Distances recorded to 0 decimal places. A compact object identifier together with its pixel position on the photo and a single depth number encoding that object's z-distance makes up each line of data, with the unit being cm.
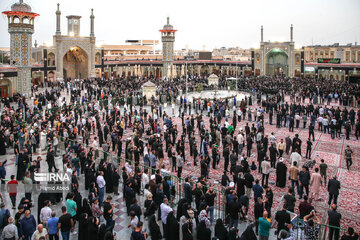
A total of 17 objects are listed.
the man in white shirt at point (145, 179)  979
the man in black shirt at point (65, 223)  711
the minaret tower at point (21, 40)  3091
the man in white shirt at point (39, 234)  640
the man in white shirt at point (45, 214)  732
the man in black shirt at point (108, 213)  773
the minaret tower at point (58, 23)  4359
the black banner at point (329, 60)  4809
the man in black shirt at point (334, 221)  720
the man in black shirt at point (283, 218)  724
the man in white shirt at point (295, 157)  1121
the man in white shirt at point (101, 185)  936
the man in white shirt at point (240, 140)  1435
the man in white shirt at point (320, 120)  1887
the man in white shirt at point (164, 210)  775
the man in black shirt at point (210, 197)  820
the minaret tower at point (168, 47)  5303
